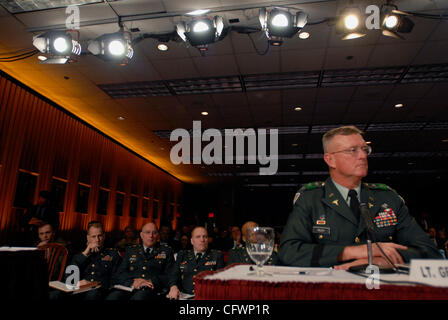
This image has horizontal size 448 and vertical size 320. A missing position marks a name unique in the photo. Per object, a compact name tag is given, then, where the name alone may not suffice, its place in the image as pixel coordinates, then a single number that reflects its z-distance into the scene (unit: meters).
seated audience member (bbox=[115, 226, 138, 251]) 7.06
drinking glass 0.94
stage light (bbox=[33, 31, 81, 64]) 3.65
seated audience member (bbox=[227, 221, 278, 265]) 3.40
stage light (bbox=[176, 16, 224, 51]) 3.42
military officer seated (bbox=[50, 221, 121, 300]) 3.30
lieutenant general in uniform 1.20
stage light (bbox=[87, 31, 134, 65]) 3.67
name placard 0.66
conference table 0.62
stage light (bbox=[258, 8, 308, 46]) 3.28
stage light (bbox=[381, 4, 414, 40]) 3.17
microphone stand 0.86
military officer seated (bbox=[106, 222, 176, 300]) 3.27
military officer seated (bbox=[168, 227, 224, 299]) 3.21
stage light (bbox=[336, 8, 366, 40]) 3.26
